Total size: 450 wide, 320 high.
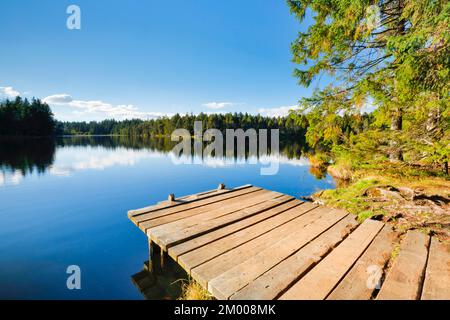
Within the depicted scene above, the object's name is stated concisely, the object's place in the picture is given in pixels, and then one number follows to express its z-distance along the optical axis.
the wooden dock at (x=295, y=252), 2.29
